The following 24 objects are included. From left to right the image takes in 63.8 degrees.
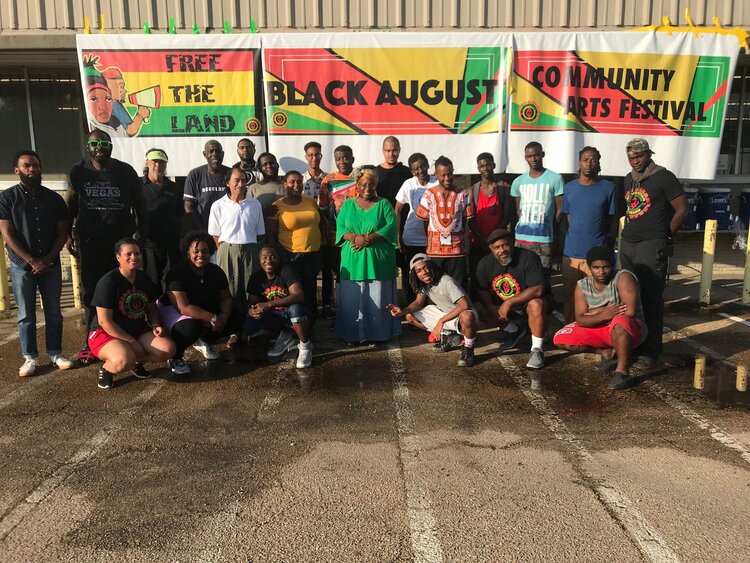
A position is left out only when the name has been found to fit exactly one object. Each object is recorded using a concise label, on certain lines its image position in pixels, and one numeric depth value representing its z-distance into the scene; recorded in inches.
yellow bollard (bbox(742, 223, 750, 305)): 285.9
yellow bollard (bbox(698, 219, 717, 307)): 287.4
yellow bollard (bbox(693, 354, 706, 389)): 186.2
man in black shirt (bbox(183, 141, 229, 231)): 241.3
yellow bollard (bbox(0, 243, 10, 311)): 283.0
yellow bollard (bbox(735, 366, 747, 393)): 181.3
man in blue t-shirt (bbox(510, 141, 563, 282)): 233.5
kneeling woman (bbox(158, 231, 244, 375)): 198.8
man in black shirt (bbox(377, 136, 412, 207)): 258.2
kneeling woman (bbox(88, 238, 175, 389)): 183.6
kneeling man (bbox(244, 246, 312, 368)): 208.5
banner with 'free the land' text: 282.0
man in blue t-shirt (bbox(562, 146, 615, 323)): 220.5
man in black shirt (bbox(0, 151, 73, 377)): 188.5
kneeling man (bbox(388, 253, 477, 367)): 209.0
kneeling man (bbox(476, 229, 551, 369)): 207.9
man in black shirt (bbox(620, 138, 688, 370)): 200.8
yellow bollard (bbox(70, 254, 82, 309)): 292.5
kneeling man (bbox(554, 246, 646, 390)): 186.9
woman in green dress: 222.1
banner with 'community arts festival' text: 287.3
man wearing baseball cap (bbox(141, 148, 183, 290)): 233.9
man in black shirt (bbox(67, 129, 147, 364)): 203.9
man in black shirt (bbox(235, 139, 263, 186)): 256.5
